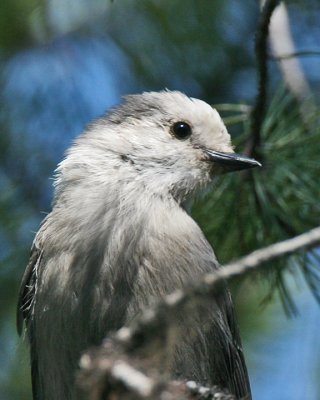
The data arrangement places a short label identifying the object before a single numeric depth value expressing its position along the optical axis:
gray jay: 6.00
